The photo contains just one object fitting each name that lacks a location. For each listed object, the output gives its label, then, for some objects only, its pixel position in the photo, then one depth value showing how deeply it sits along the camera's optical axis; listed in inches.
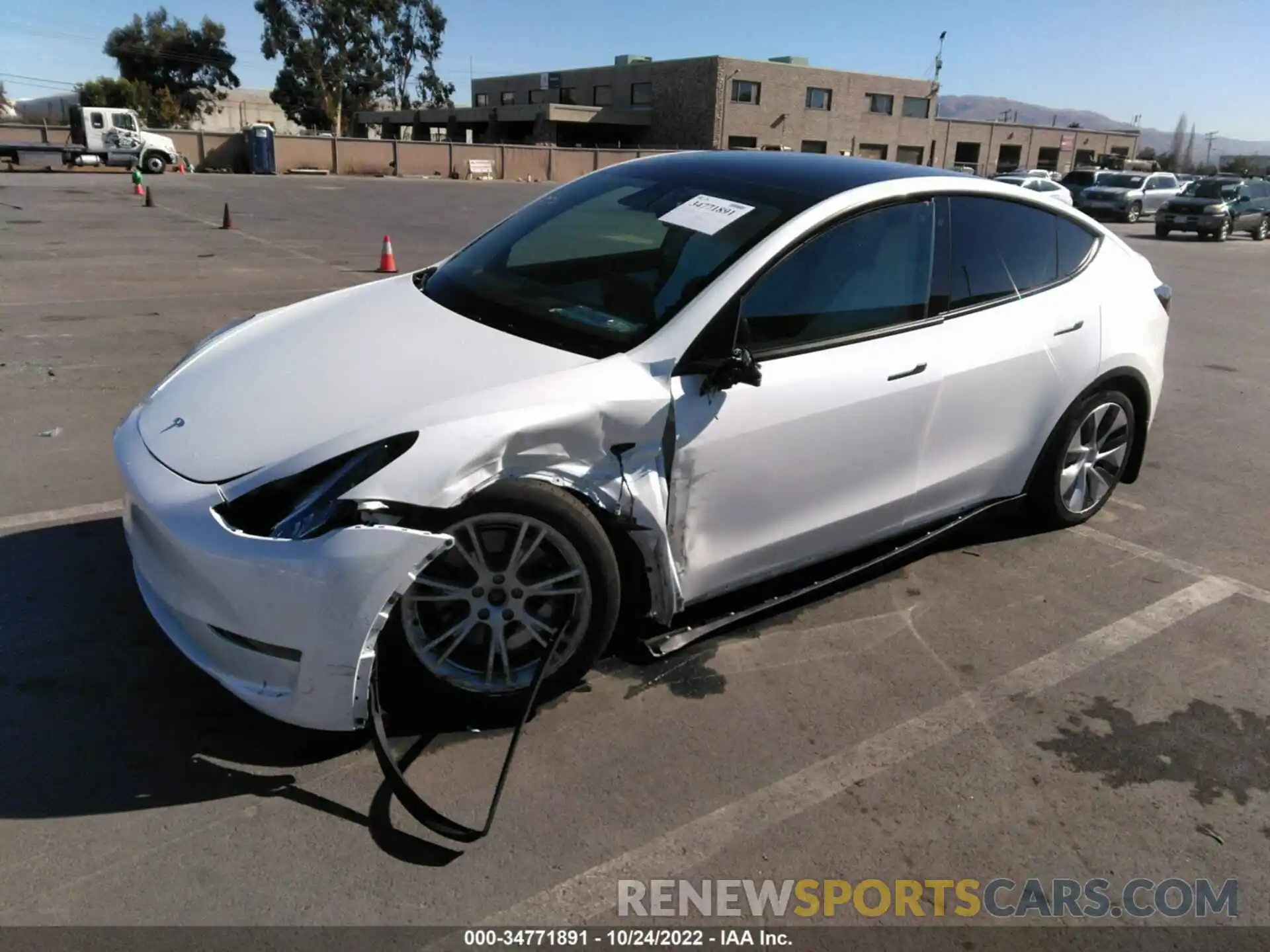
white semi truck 1439.5
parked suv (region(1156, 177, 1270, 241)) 1040.8
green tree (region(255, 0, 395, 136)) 2714.1
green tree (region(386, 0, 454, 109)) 2947.8
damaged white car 102.4
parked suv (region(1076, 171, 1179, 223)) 1275.8
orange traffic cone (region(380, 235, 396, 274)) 490.9
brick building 2472.9
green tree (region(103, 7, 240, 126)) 2824.8
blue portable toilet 1697.8
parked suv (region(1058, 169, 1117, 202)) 1386.6
